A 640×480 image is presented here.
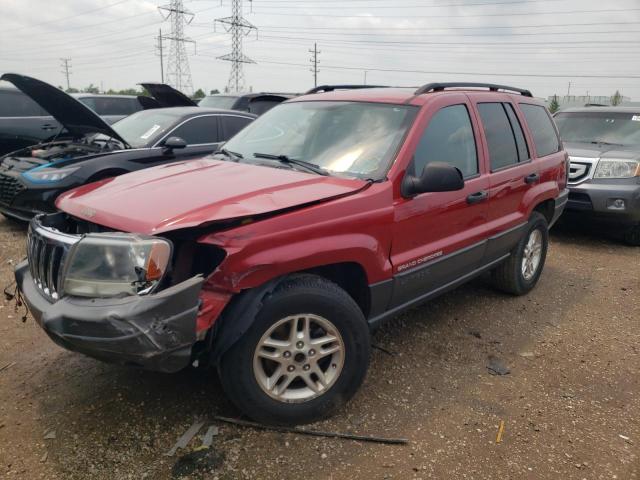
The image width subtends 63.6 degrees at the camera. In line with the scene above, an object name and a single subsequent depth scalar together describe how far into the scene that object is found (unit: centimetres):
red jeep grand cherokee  228
